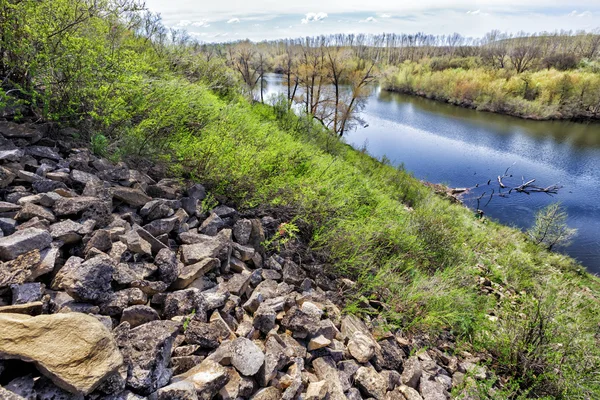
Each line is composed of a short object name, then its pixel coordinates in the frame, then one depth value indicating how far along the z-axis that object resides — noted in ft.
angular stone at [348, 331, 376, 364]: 8.21
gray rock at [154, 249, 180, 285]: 7.37
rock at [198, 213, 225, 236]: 9.77
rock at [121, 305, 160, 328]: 6.07
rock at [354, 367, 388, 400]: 7.57
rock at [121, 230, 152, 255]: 7.43
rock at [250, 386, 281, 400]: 5.94
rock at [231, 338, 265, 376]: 6.06
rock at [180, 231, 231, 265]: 8.25
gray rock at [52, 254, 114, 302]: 5.85
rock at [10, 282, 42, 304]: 5.29
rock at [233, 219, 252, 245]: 10.07
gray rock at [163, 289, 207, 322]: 6.70
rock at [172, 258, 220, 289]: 7.55
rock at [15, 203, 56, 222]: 6.95
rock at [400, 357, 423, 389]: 8.43
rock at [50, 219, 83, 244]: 6.73
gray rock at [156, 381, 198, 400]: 4.97
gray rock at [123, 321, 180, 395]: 5.00
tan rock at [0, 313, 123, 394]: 4.35
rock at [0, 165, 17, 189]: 7.59
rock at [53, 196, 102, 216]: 7.41
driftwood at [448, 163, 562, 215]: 58.90
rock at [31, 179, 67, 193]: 7.98
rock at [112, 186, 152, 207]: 8.88
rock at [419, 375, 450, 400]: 8.20
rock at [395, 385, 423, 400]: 7.97
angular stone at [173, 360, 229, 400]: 5.37
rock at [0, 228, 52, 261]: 5.81
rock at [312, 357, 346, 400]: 6.95
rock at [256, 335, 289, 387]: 6.20
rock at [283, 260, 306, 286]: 9.77
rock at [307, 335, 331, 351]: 7.73
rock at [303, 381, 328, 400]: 6.43
